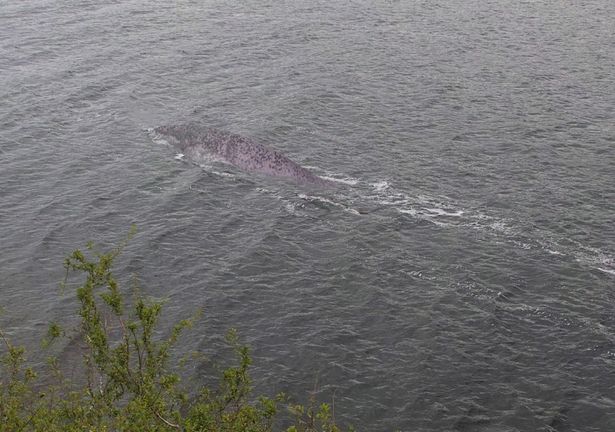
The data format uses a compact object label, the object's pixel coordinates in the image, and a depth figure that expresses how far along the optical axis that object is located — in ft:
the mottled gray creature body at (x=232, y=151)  119.14
